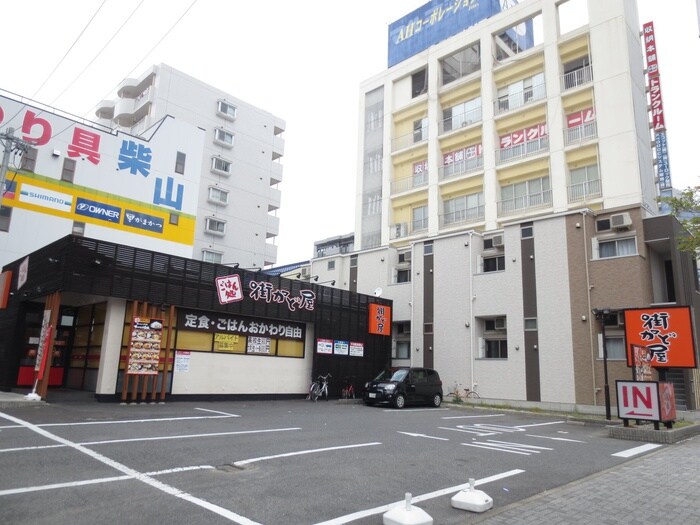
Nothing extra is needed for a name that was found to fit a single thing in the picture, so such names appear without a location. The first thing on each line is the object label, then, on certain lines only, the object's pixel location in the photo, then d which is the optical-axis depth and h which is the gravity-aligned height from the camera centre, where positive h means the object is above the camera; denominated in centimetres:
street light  1527 +35
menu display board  1547 +5
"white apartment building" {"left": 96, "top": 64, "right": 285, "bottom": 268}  4072 +1805
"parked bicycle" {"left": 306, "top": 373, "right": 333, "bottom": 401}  2033 -150
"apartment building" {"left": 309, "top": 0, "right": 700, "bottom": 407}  1934 +861
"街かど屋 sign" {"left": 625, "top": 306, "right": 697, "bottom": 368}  1291 +76
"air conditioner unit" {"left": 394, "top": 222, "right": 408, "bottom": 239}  3145 +821
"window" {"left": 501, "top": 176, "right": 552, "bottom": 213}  2581 +900
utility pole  1650 +715
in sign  1157 -93
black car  1877 -131
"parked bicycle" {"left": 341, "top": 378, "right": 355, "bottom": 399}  2133 -174
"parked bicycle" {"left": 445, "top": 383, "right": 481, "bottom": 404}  2153 -168
